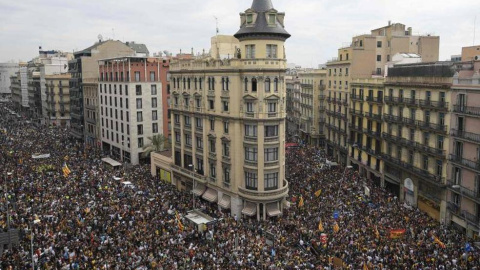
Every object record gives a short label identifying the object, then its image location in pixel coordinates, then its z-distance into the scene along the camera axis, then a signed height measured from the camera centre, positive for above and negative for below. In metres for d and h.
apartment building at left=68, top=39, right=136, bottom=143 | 97.25 +1.11
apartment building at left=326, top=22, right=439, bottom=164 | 76.38 +5.71
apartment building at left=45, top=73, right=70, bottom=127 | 124.69 -3.66
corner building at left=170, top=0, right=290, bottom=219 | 48.78 -4.10
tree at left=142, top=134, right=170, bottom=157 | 75.69 -11.06
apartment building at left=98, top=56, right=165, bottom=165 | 78.38 -3.17
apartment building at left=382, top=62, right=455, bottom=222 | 49.09 -6.64
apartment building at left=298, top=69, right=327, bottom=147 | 92.19 -5.39
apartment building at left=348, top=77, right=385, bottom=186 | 64.44 -7.32
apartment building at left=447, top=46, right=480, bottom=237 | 43.72 -7.70
